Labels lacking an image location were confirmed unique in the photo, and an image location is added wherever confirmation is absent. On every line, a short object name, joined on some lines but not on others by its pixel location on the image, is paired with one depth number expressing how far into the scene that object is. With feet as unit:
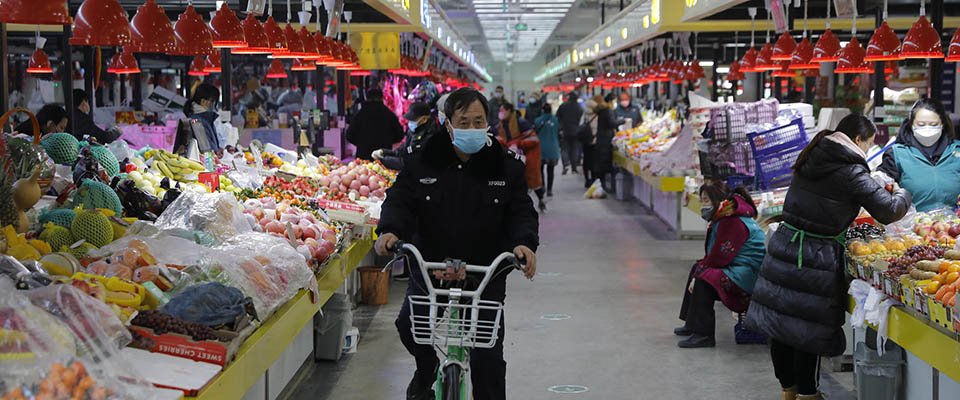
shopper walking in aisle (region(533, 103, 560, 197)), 54.80
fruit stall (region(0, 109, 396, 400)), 9.77
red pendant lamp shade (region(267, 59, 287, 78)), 55.52
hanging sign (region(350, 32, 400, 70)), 44.83
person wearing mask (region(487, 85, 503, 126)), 56.49
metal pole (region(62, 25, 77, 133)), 35.11
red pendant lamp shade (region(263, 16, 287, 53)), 21.57
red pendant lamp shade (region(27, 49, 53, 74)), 46.03
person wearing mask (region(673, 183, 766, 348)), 20.93
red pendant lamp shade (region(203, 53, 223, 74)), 44.91
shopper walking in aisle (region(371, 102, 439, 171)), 28.45
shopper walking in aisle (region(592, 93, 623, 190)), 54.34
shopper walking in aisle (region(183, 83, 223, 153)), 29.40
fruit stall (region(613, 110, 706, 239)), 39.27
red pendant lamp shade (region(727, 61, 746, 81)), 44.82
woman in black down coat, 15.78
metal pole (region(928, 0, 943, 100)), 27.43
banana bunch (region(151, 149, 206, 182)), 23.03
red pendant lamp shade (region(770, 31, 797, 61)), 29.25
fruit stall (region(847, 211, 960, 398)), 13.28
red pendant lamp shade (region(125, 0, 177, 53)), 15.37
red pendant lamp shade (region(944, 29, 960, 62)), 21.22
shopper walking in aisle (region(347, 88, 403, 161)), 37.42
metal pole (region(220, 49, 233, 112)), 31.42
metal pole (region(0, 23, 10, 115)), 19.01
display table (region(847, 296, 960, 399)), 13.03
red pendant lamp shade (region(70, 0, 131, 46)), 13.76
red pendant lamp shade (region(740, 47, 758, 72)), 34.65
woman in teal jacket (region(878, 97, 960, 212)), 19.69
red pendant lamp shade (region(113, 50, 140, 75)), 44.98
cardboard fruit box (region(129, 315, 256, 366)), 11.15
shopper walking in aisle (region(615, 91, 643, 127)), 66.18
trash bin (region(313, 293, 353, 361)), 20.18
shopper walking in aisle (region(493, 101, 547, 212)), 44.57
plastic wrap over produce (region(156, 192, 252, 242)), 17.22
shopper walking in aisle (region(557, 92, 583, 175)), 59.82
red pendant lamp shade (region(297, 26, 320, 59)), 24.54
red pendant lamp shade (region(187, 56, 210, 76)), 43.47
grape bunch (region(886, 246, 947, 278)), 15.13
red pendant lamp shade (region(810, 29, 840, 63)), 27.05
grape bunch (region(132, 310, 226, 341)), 11.42
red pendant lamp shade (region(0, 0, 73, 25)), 11.96
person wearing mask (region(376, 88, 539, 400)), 12.72
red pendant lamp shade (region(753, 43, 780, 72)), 32.99
